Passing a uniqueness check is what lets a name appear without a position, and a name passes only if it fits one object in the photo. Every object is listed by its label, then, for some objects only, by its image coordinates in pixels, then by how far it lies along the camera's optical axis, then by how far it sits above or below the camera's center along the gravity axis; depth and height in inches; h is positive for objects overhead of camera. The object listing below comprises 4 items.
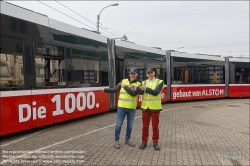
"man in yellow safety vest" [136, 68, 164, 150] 197.5 -21.2
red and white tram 220.1 +14.6
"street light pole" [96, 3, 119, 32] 745.0 +187.4
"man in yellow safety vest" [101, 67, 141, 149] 202.2 -19.5
